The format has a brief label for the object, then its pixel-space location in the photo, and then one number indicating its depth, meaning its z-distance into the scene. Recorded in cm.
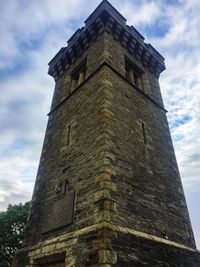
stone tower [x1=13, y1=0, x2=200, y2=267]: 538
